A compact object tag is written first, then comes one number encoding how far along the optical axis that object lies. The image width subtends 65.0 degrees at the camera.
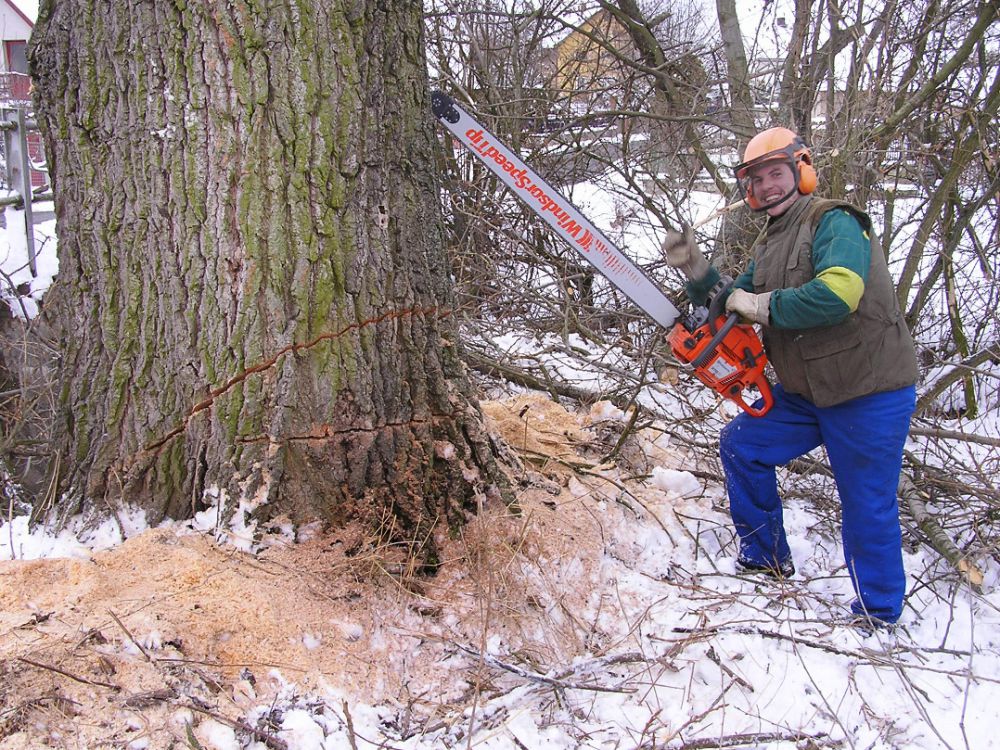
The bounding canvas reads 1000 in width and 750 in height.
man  2.71
